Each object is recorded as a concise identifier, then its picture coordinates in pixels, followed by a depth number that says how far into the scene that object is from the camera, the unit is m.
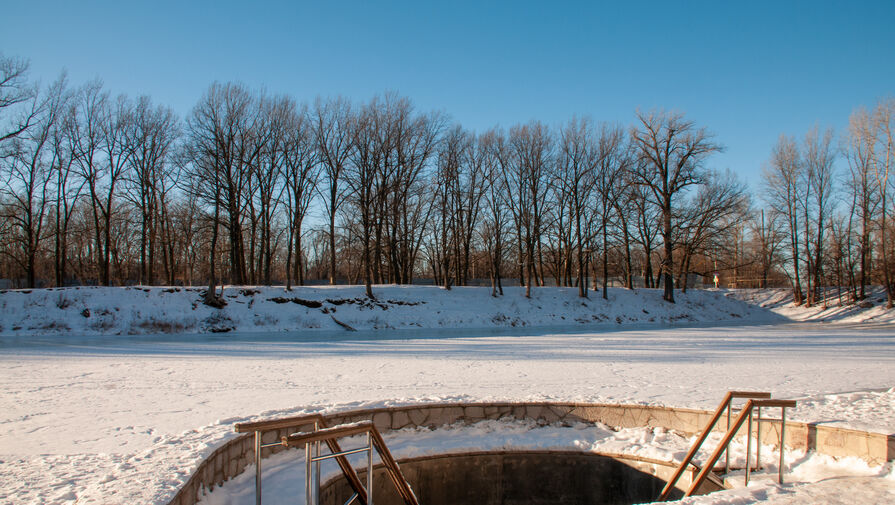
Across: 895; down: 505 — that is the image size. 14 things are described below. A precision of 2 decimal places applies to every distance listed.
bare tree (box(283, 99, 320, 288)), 32.75
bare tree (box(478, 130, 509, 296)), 37.66
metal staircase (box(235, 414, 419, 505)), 4.08
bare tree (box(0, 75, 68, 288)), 29.05
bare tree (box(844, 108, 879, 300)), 35.18
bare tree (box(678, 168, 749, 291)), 35.88
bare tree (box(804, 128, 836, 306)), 37.78
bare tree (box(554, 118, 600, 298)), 37.50
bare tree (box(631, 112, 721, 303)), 35.34
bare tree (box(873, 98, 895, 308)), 33.09
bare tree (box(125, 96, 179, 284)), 32.59
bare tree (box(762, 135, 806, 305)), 38.72
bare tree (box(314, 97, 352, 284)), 32.72
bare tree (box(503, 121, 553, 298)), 38.06
